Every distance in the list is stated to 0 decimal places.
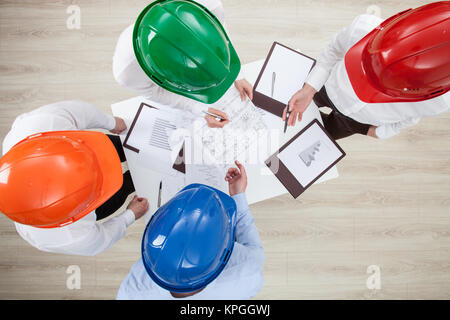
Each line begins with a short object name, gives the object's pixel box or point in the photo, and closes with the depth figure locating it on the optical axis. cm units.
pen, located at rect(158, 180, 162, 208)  133
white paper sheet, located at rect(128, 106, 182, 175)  132
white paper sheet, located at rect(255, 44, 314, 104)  133
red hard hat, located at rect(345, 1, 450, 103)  74
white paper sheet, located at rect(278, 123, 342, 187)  132
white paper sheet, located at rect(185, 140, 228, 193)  132
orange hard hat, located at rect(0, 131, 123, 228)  79
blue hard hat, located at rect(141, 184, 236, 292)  91
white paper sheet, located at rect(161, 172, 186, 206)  132
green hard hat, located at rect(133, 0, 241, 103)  78
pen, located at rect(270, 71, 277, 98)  134
